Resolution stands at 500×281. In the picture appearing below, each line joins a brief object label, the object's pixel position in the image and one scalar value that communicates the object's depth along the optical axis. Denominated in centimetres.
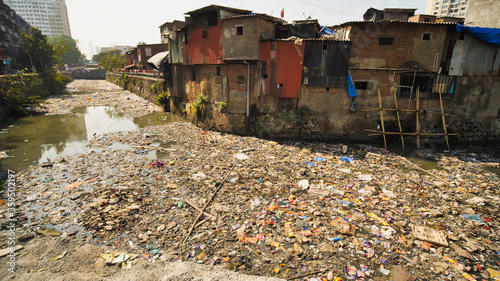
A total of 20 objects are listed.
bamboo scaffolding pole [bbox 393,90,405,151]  1052
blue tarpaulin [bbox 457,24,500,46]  965
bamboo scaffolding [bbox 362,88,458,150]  1041
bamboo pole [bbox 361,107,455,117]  1043
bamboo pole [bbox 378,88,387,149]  1046
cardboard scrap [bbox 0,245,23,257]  434
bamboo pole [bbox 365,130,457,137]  1034
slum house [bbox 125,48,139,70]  3373
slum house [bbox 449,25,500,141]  991
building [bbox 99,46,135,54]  7410
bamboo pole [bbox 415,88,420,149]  1041
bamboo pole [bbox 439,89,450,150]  1043
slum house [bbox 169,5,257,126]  1145
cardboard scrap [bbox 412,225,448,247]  487
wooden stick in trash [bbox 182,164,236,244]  499
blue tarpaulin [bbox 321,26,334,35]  1268
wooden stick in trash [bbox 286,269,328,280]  407
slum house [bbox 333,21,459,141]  979
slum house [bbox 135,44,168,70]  2955
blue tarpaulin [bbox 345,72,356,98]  1034
